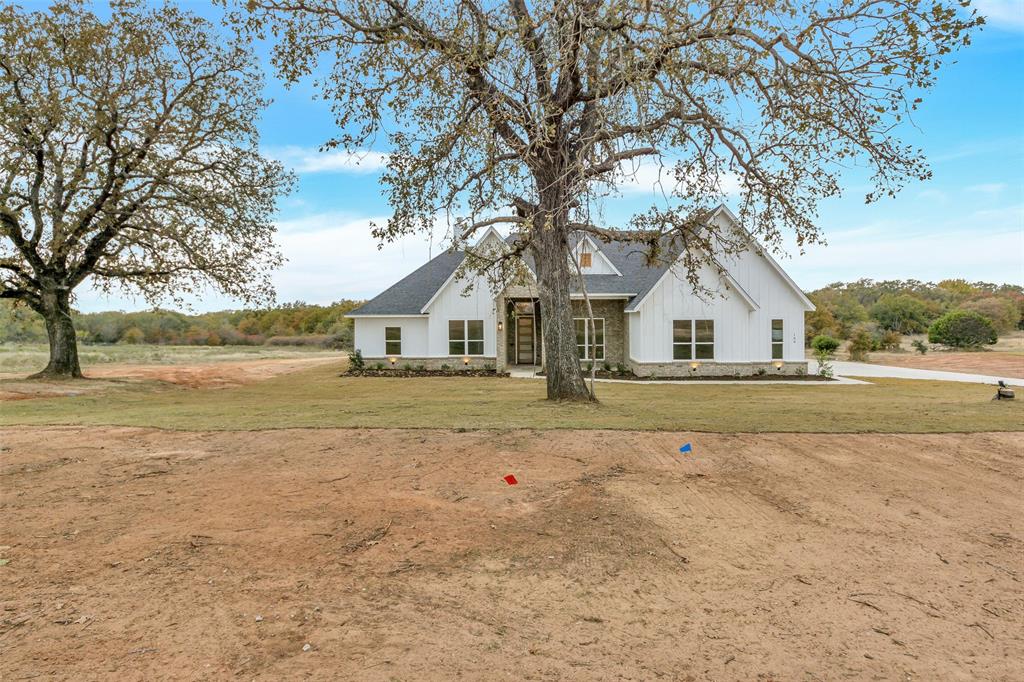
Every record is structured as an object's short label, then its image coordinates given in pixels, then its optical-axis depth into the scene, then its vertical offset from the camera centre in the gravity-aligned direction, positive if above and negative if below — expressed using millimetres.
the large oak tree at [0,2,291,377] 17703 +5873
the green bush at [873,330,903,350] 35594 -1090
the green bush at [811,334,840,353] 29578 -910
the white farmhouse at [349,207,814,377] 21203 +487
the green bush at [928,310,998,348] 34438 -475
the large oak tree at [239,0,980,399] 9164 +4208
